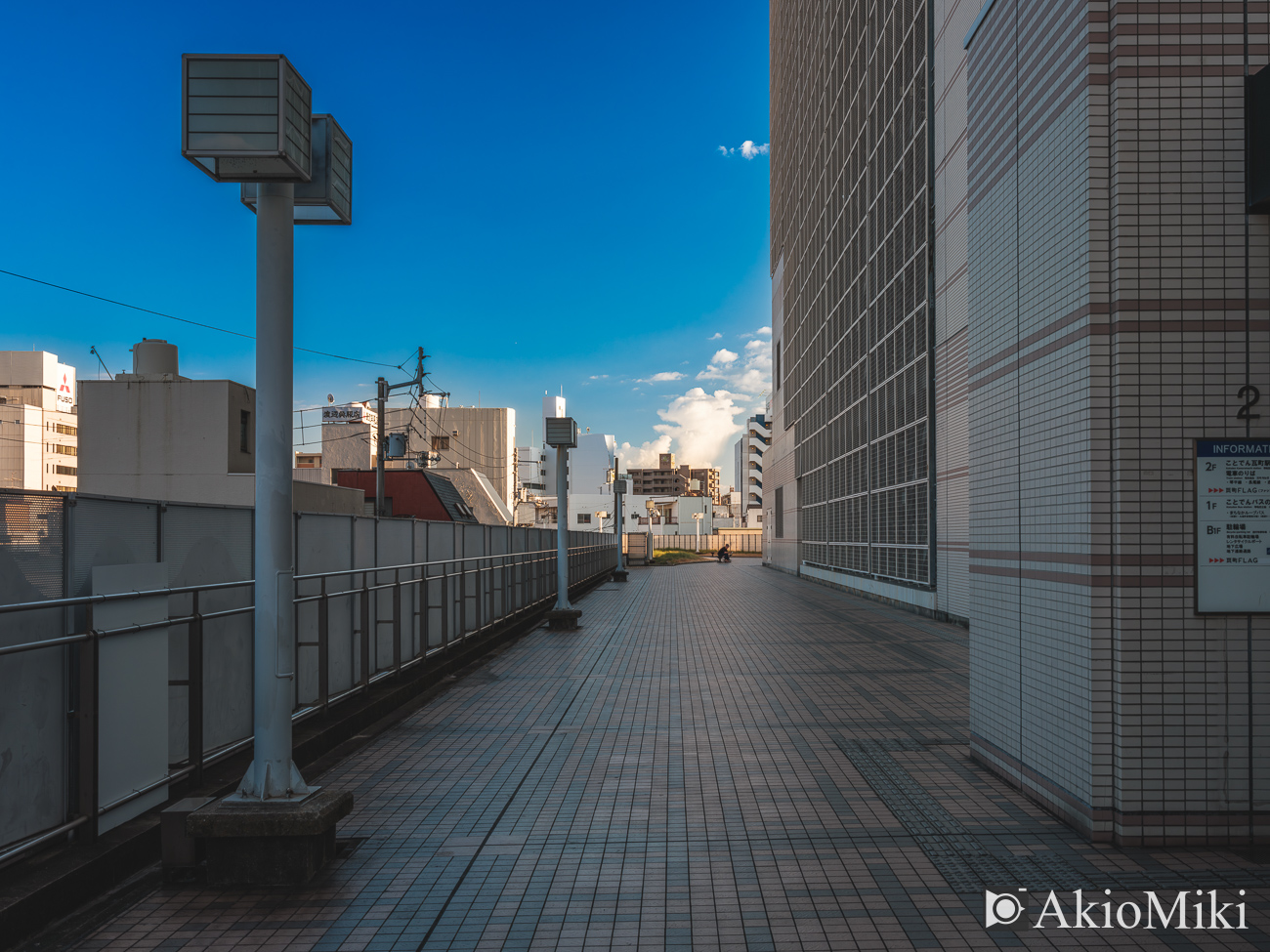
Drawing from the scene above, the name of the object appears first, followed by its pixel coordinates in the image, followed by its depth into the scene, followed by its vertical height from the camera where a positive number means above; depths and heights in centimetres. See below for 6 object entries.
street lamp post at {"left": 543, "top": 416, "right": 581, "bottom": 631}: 1541 -24
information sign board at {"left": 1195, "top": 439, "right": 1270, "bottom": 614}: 469 -15
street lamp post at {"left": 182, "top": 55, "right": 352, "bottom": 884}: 423 +72
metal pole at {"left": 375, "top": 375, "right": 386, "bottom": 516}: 2796 +73
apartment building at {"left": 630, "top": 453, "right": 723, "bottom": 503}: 18612 +330
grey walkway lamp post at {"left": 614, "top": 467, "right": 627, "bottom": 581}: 3459 -113
